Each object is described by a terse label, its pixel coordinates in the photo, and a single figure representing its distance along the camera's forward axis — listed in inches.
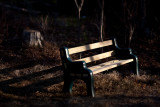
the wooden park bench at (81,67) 187.0
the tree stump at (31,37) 295.7
